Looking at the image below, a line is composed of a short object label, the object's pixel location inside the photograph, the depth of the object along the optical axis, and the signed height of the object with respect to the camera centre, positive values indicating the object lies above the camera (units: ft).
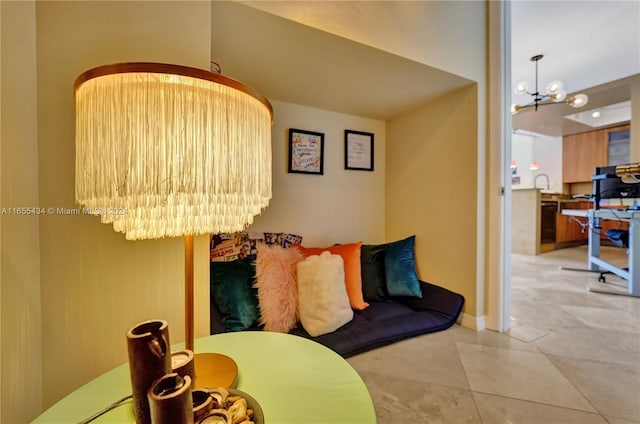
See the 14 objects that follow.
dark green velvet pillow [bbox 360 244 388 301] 6.23 -1.59
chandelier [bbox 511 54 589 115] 9.96 +4.69
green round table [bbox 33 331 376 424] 1.69 -1.39
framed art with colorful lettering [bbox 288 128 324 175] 6.70 +1.55
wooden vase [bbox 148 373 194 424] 1.18 -0.92
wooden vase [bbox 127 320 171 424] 1.37 -0.86
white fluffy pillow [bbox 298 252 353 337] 4.73 -1.68
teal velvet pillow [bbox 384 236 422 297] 6.23 -1.54
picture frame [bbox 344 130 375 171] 7.48 +1.78
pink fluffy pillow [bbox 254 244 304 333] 4.57 -1.48
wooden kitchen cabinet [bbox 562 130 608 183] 16.33 +3.69
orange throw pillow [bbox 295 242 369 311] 5.70 -1.44
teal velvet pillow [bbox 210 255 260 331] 4.34 -1.49
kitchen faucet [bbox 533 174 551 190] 19.48 +2.31
